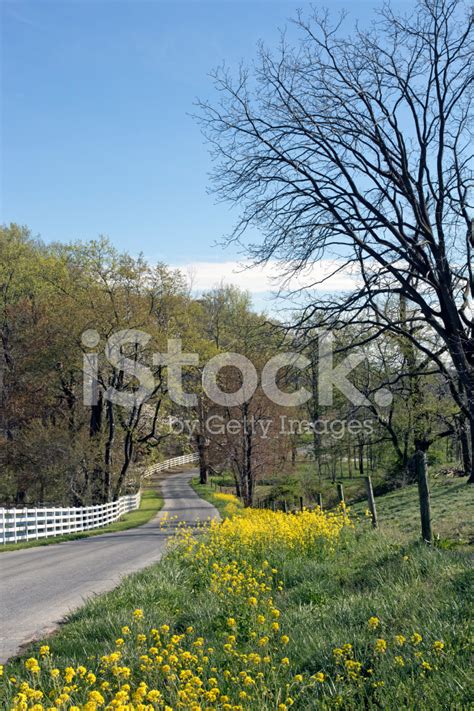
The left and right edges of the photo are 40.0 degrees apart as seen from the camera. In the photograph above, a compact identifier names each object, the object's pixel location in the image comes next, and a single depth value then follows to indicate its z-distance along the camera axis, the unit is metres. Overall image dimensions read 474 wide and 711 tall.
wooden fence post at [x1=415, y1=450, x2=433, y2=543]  10.00
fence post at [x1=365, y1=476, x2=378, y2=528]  13.80
